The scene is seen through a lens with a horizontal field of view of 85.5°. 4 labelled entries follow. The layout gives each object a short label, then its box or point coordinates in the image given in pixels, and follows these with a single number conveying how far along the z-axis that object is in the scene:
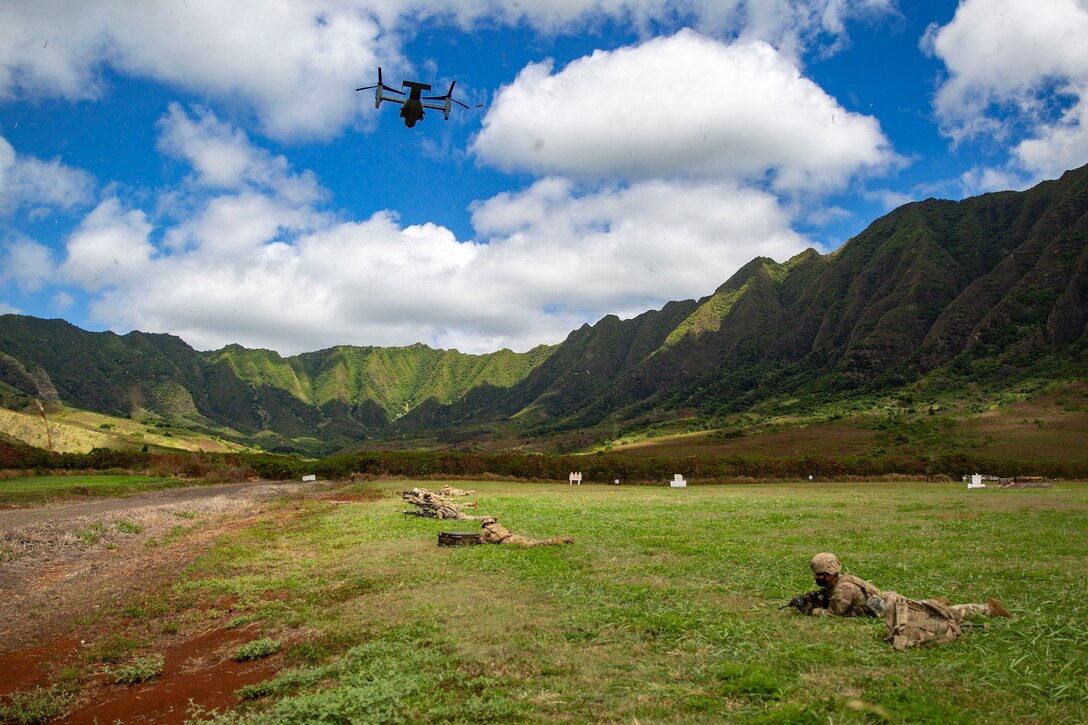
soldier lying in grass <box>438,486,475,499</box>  44.97
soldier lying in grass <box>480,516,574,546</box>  20.58
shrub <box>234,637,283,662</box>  10.34
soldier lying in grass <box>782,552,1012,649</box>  9.05
